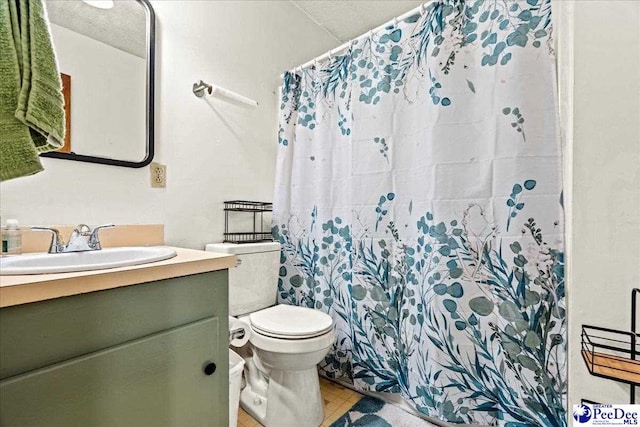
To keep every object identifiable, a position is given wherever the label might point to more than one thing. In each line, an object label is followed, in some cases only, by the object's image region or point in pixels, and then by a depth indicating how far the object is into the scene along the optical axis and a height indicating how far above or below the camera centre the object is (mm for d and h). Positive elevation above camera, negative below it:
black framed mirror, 1176 +552
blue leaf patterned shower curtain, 1134 +4
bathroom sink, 707 -133
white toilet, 1316 -566
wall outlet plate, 1401 +174
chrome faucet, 1019 -95
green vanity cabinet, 626 -343
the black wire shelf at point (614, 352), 775 -368
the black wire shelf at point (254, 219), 1721 -32
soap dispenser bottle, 966 -84
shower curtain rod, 1384 +894
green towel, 666 +274
